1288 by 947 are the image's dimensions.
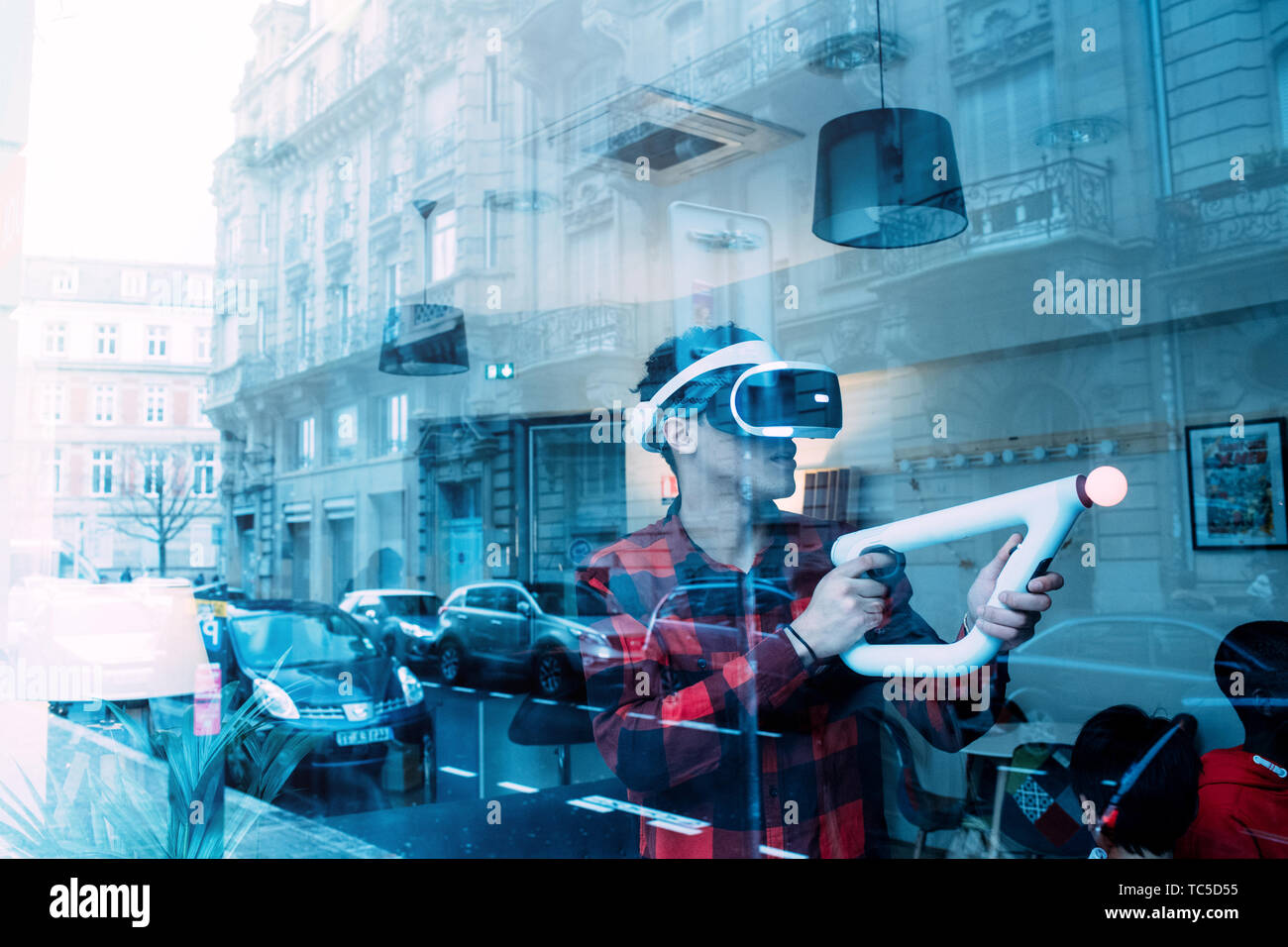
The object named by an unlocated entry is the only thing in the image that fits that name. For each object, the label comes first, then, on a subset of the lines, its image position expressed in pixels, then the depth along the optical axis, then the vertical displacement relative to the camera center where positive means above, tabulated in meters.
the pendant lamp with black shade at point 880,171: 2.39 +1.03
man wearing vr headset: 1.18 -0.13
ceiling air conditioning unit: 2.61 +1.23
